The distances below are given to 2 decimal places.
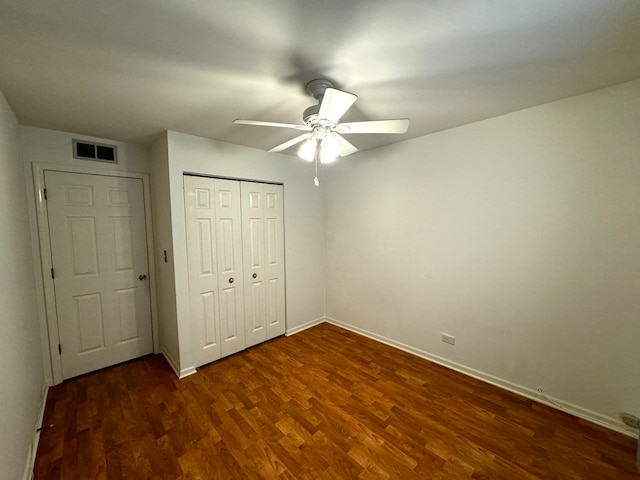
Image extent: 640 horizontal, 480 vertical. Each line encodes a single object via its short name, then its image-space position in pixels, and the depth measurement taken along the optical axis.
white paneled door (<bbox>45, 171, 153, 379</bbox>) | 2.24
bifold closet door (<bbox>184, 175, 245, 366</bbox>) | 2.41
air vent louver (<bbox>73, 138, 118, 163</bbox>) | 2.27
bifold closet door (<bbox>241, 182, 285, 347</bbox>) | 2.82
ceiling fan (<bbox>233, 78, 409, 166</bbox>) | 1.26
